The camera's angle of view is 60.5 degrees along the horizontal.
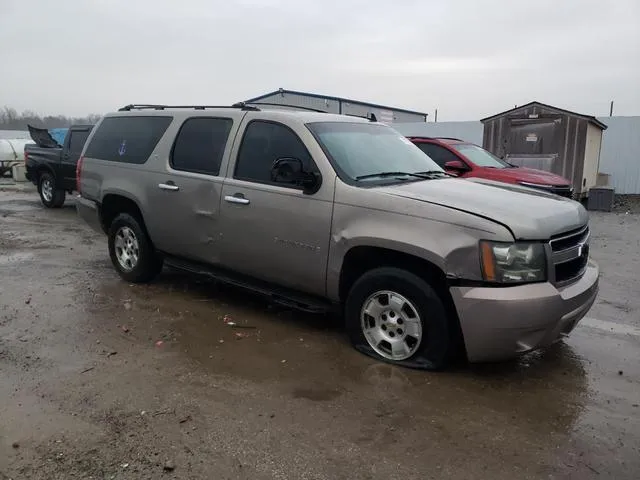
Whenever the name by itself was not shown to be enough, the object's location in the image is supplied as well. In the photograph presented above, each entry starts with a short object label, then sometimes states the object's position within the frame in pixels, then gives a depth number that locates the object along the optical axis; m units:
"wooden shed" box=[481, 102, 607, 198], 14.65
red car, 9.58
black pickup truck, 12.28
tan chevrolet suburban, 3.59
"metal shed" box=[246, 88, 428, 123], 25.67
